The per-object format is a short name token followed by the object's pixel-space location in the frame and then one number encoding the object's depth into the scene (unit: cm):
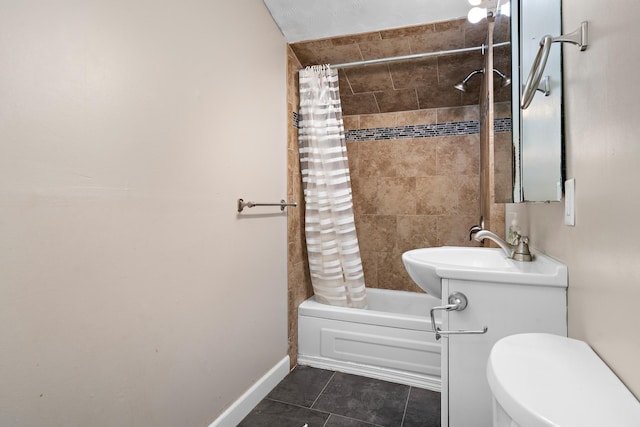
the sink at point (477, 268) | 109
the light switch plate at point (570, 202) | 99
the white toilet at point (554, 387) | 53
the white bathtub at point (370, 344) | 203
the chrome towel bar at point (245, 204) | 173
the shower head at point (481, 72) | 147
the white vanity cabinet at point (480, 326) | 110
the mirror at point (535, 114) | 112
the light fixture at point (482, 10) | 172
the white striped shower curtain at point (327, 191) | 232
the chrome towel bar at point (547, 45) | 89
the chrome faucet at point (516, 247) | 137
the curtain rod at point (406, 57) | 206
